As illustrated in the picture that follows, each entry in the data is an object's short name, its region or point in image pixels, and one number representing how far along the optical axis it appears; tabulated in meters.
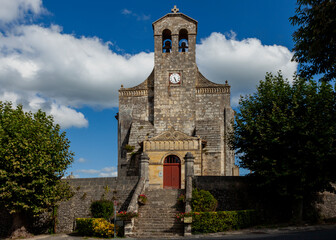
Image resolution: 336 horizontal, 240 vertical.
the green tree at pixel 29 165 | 20.55
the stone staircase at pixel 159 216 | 18.85
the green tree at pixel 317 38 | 11.82
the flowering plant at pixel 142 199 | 21.19
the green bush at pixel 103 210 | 22.27
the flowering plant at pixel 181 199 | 20.94
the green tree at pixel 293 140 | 19.00
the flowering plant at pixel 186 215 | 18.50
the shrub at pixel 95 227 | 19.38
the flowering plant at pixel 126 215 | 18.93
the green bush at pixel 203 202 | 19.98
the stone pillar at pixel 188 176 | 20.34
